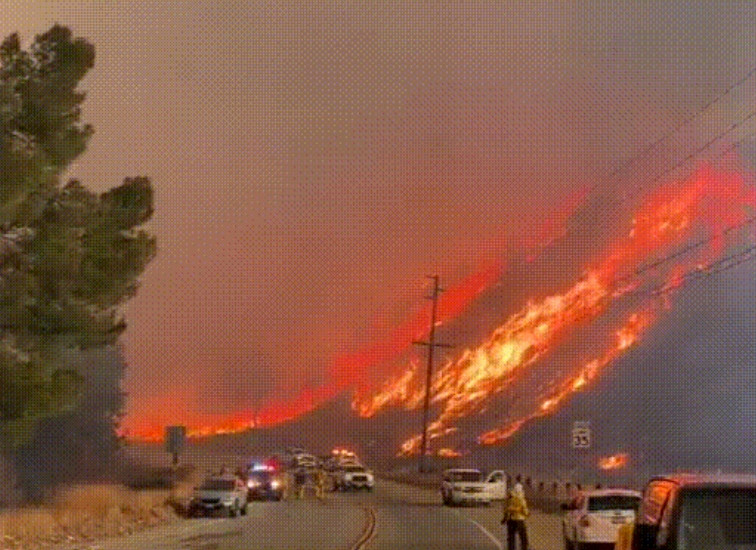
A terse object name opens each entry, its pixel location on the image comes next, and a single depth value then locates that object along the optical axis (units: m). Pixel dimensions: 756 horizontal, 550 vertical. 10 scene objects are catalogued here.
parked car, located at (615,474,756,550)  10.98
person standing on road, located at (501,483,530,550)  29.86
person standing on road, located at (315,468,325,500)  72.69
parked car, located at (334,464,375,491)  78.12
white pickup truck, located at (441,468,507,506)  59.88
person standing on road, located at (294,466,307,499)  75.88
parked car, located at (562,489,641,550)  28.50
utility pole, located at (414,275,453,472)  93.38
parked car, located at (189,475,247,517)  49.97
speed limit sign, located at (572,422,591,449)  41.16
